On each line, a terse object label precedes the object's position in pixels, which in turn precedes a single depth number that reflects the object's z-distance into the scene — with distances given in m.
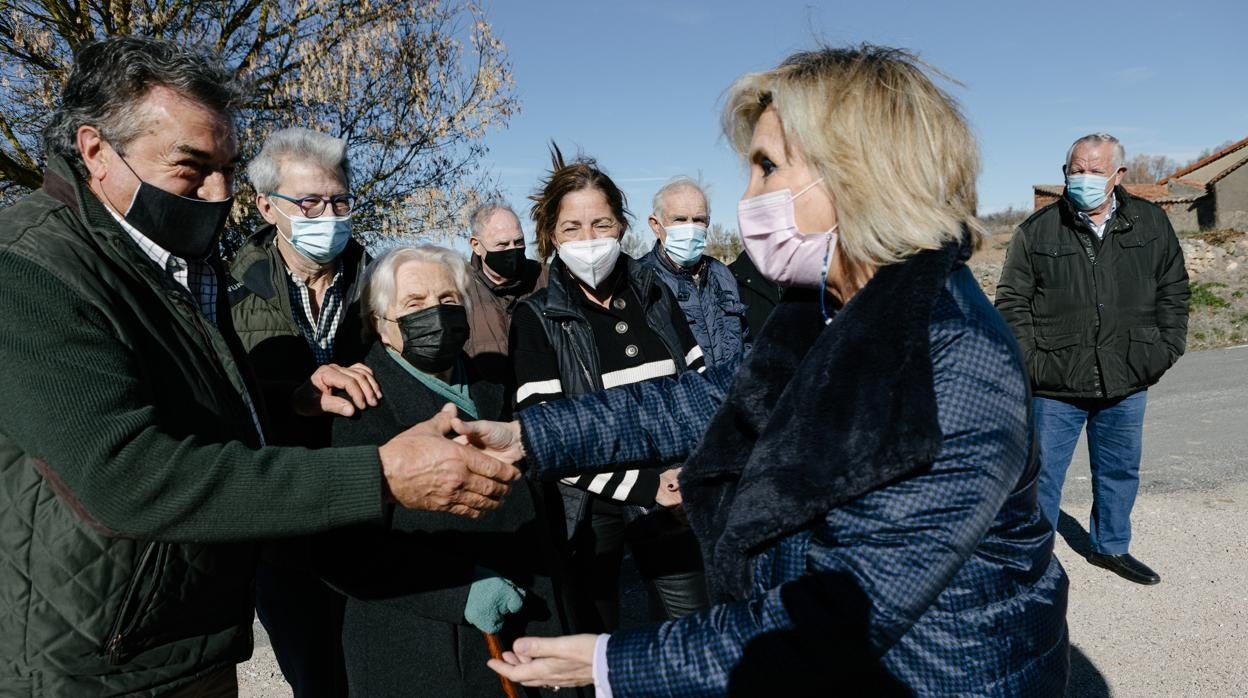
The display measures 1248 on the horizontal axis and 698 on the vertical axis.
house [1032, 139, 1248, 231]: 31.48
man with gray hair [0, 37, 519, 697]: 1.65
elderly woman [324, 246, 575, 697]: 2.41
